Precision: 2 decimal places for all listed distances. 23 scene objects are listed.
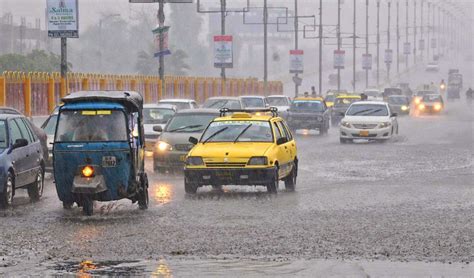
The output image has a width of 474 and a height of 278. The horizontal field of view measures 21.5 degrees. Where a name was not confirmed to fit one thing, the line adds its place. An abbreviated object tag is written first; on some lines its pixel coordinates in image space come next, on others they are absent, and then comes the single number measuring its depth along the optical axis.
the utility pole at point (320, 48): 98.26
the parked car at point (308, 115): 52.44
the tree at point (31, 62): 79.81
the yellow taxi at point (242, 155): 22.08
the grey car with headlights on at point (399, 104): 79.25
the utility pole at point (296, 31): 92.80
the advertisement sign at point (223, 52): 72.50
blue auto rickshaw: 18.95
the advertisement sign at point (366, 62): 141.88
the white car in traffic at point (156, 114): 35.62
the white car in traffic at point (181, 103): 40.24
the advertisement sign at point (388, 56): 159.75
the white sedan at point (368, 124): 43.75
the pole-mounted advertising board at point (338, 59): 118.22
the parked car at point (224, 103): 43.75
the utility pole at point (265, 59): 83.11
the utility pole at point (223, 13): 67.52
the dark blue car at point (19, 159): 19.94
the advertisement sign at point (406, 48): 174.75
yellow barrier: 42.59
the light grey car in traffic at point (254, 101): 53.20
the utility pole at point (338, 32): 107.99
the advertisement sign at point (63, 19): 39.22
